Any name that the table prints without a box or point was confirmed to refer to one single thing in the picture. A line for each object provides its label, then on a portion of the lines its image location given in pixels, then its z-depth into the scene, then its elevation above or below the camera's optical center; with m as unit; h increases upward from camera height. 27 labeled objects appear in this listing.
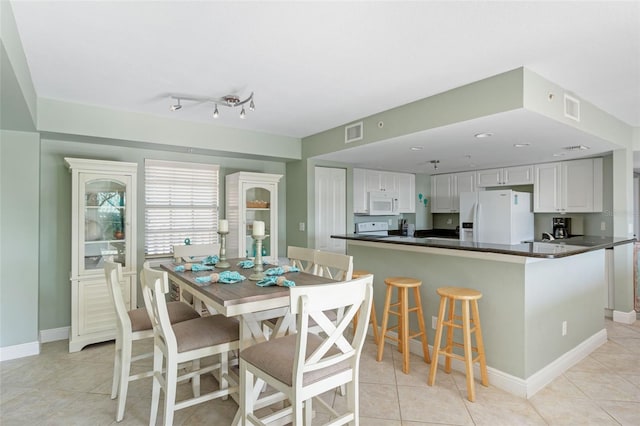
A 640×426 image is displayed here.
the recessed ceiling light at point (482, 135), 3.25 +0.77
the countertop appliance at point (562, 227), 5.04 -0.20
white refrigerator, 4.83 -0.03
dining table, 1.75 -0.47
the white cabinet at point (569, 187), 4.50 +0.38
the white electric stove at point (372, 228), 5.66 -0.25
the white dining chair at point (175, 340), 1.79 -0.73
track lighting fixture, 2.96 +1.02
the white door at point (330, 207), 4.73 +0.10
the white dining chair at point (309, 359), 1.46 -0.72
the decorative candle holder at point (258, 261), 2.29 -0.33
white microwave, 5.51 +0.18
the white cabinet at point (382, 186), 5.37 +0.47
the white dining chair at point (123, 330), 2.12 -0.76
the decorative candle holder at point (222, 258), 2.63 -0.35
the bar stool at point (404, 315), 2.73 -0.86
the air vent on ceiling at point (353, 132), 3.81 +0.94
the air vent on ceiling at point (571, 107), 2.88 +0.93
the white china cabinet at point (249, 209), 4.19 +0.06
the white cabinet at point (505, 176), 5.16 +0.60
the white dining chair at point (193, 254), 3.22 -0.39
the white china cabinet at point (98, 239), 3.23 -0.25
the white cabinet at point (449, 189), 6.01 +0.46
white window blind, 4.03 +0.12
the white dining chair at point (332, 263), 2.49 -0.39
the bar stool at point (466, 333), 2.34 -0.87
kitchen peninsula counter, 2.44 -0.65
